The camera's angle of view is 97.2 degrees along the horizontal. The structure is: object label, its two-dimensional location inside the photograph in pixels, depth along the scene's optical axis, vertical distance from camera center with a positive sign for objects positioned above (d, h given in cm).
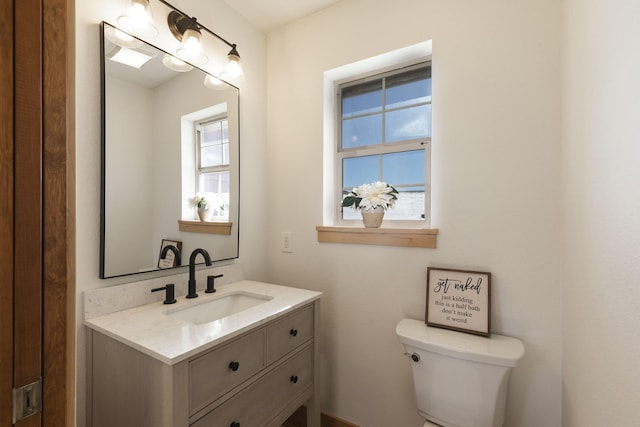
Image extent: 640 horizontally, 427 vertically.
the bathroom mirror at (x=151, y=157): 115 +25
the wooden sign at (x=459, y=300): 123 -40
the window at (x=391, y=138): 154 +43
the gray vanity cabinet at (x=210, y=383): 84 -60
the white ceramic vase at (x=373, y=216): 150 -3
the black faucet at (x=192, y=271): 134 -29
